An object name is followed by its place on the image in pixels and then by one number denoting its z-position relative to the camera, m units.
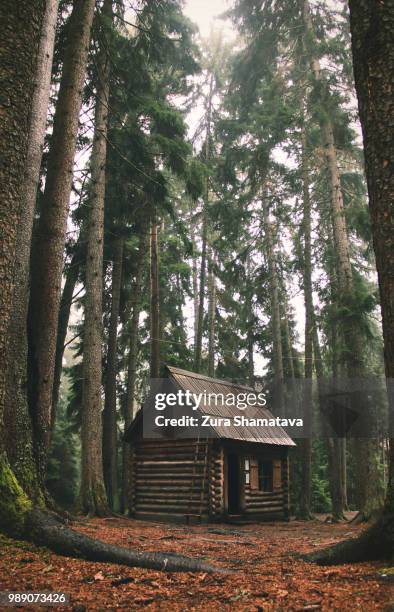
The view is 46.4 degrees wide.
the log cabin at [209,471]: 15.75
